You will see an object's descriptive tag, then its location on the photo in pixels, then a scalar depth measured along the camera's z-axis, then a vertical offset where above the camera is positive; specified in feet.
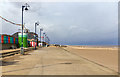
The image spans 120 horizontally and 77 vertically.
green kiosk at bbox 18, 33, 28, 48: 173.10 +3.64
